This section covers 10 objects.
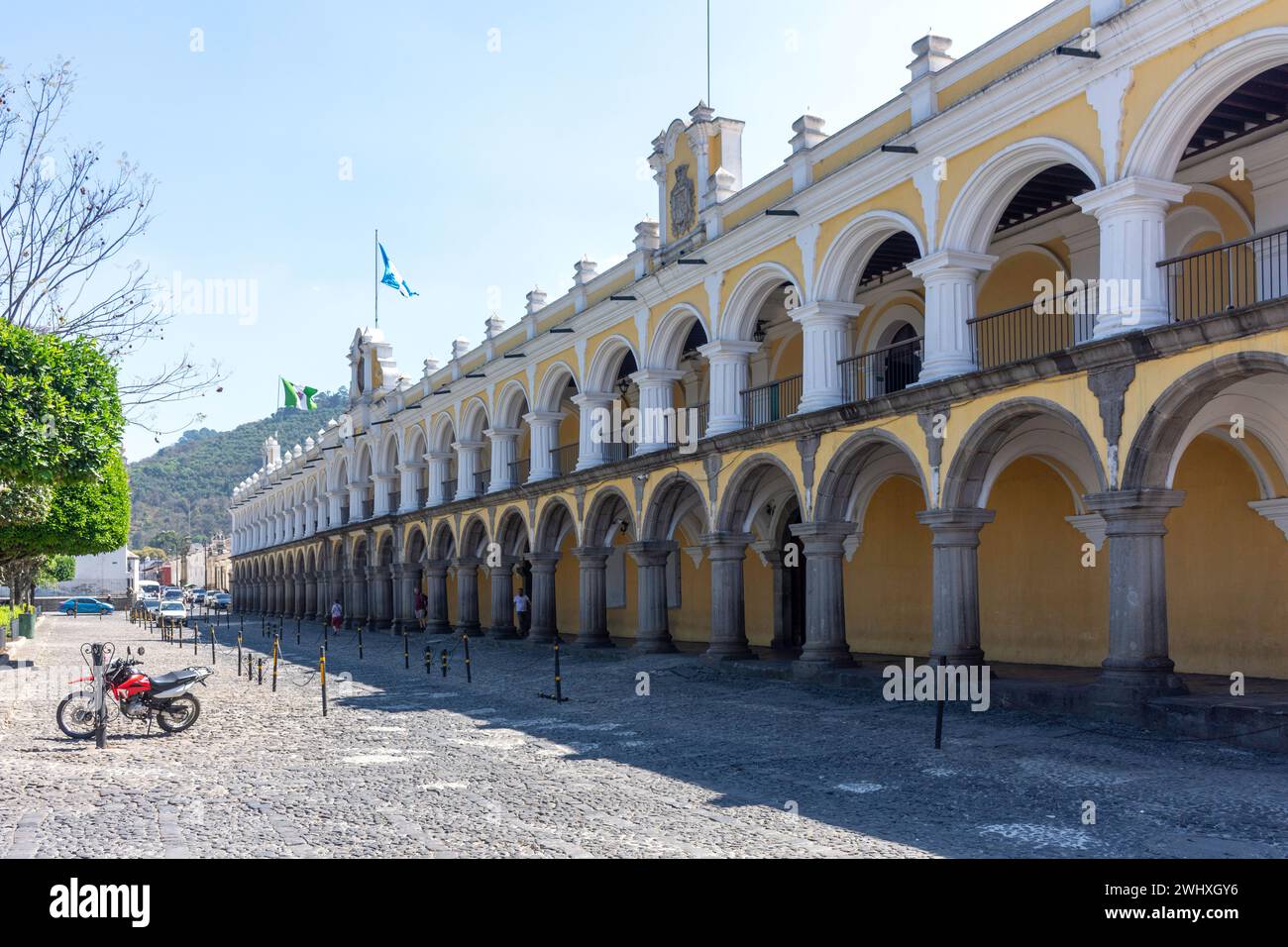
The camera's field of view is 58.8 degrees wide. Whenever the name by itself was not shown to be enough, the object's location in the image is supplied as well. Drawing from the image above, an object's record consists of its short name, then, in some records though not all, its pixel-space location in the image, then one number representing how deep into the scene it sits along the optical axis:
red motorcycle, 13.06
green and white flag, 53.09
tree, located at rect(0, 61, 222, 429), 15.69
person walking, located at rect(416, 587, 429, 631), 38.75
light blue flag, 37.94
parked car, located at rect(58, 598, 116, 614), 69.38
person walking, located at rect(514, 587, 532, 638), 33.47
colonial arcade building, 13.14
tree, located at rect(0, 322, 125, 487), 14.52
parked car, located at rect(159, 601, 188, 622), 48.99
